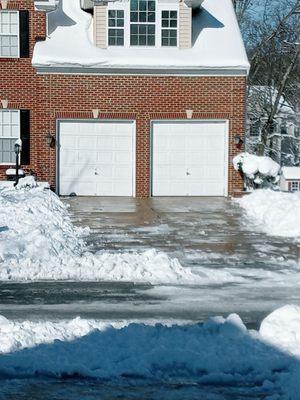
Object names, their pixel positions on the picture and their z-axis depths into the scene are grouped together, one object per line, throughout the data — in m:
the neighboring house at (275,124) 49.66
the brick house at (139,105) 24.95
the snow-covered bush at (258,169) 24.17
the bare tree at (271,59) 46.88
